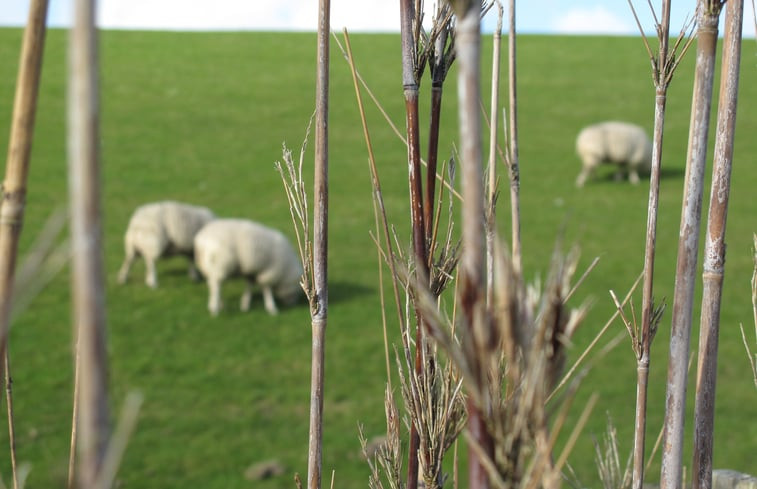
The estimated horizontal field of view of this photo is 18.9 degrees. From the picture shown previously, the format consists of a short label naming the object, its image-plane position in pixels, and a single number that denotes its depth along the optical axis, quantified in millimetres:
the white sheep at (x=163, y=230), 19822
